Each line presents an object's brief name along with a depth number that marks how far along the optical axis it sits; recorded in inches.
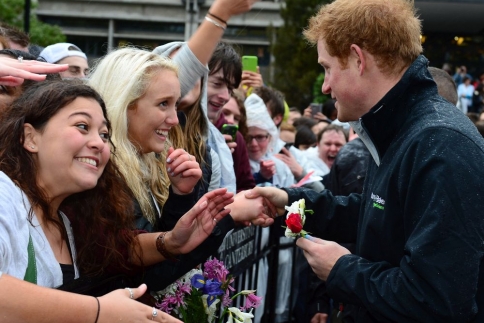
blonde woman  134.7
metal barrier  184.0
